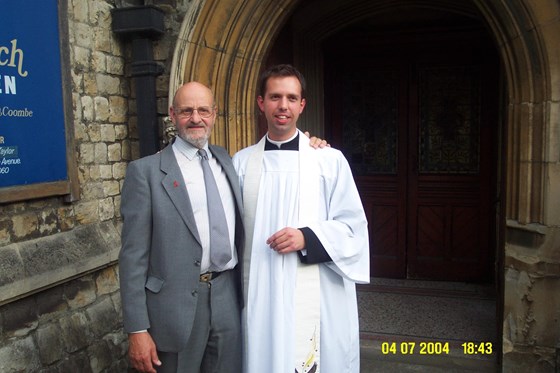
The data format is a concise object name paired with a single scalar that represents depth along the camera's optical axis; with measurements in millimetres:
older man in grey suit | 2104
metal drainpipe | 3764
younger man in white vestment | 2250
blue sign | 2879
